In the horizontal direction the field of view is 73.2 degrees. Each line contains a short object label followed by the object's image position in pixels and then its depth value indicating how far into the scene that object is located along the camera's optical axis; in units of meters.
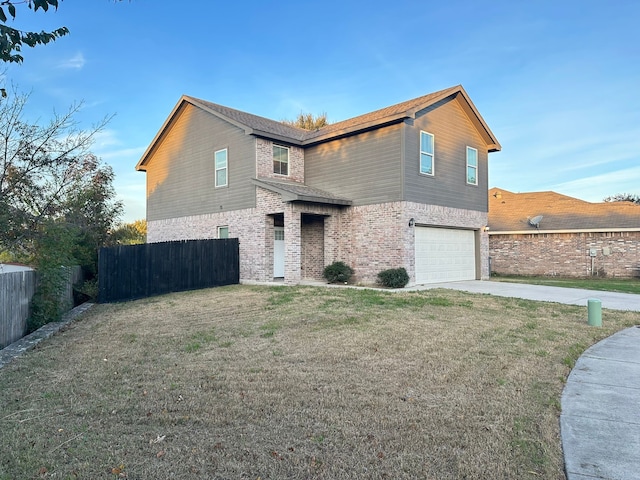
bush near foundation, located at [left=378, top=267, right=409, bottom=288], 13.41
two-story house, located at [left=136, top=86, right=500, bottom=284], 14.27
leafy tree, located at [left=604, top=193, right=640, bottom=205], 43.99
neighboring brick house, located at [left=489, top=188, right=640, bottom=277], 20.02
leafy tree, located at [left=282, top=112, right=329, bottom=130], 35.42
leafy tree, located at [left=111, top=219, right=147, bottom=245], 18.06
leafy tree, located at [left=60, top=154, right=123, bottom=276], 12.08
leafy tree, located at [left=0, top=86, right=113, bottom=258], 8.94
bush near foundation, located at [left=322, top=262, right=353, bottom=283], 14.84
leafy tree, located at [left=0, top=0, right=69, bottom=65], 2.85
